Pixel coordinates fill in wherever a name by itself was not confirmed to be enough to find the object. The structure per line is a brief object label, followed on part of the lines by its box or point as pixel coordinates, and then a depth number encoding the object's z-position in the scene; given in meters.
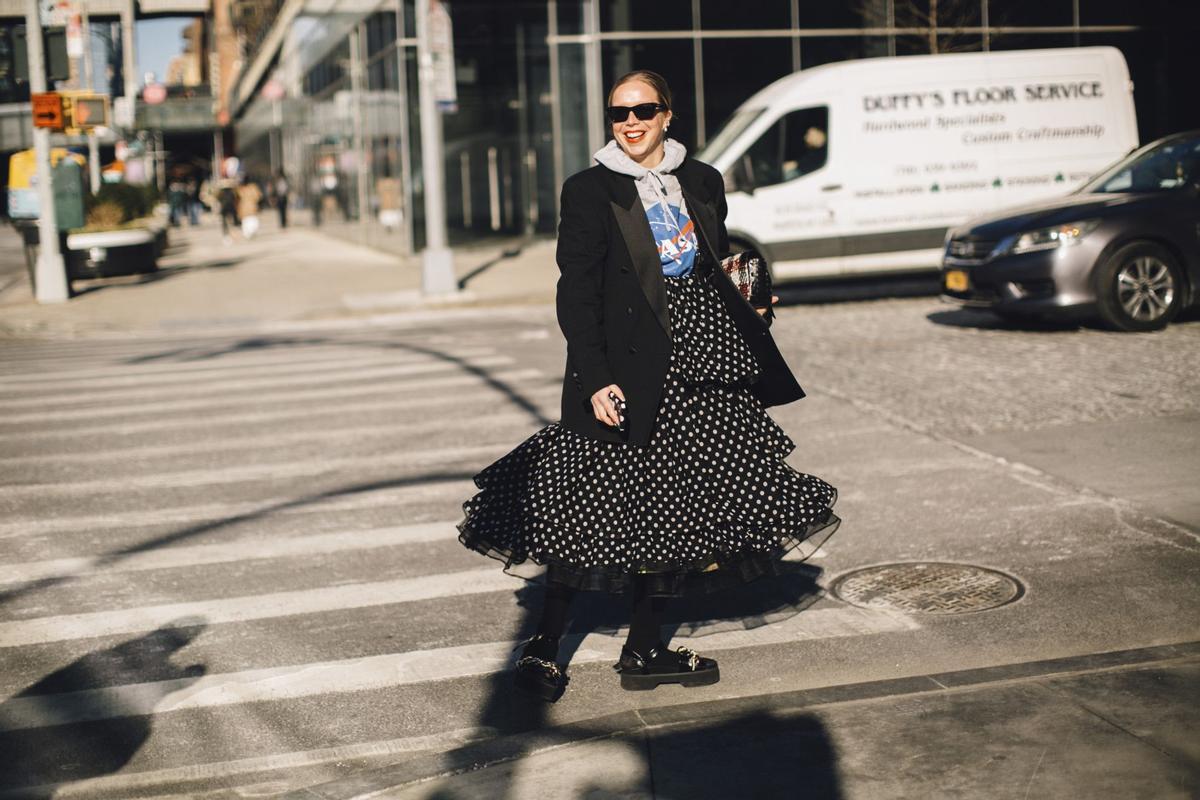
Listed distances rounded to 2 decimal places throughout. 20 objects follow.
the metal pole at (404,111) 25.55
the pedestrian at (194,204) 49.91
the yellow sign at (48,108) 19.03
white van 15.89
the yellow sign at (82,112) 19.44
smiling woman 4.24
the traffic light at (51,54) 19.70
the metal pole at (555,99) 25.62
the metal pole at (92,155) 35.12
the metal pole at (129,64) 45.46
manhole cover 5.37
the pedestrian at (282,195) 43.91
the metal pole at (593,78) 25.30
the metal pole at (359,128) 30.77
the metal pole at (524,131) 25.88
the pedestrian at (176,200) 49.41
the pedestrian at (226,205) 35.09
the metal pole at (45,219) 19.94
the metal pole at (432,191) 19.27
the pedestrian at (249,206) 37.00
